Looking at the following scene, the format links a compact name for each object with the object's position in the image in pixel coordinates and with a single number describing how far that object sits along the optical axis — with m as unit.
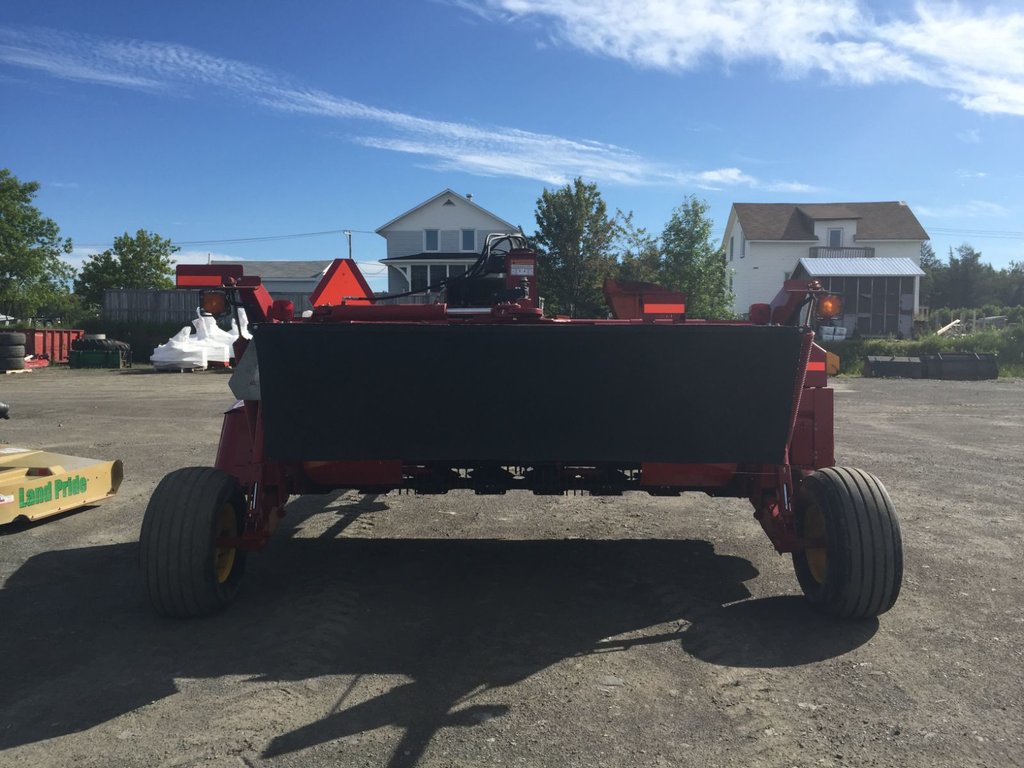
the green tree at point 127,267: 63.16
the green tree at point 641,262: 39.19
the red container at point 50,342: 33.78
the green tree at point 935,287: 77.94
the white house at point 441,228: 44.06
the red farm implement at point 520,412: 4.20
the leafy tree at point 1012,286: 73.69
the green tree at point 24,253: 48.22
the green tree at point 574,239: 38.91
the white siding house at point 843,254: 43.56
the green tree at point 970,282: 76.19
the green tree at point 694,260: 37.59
